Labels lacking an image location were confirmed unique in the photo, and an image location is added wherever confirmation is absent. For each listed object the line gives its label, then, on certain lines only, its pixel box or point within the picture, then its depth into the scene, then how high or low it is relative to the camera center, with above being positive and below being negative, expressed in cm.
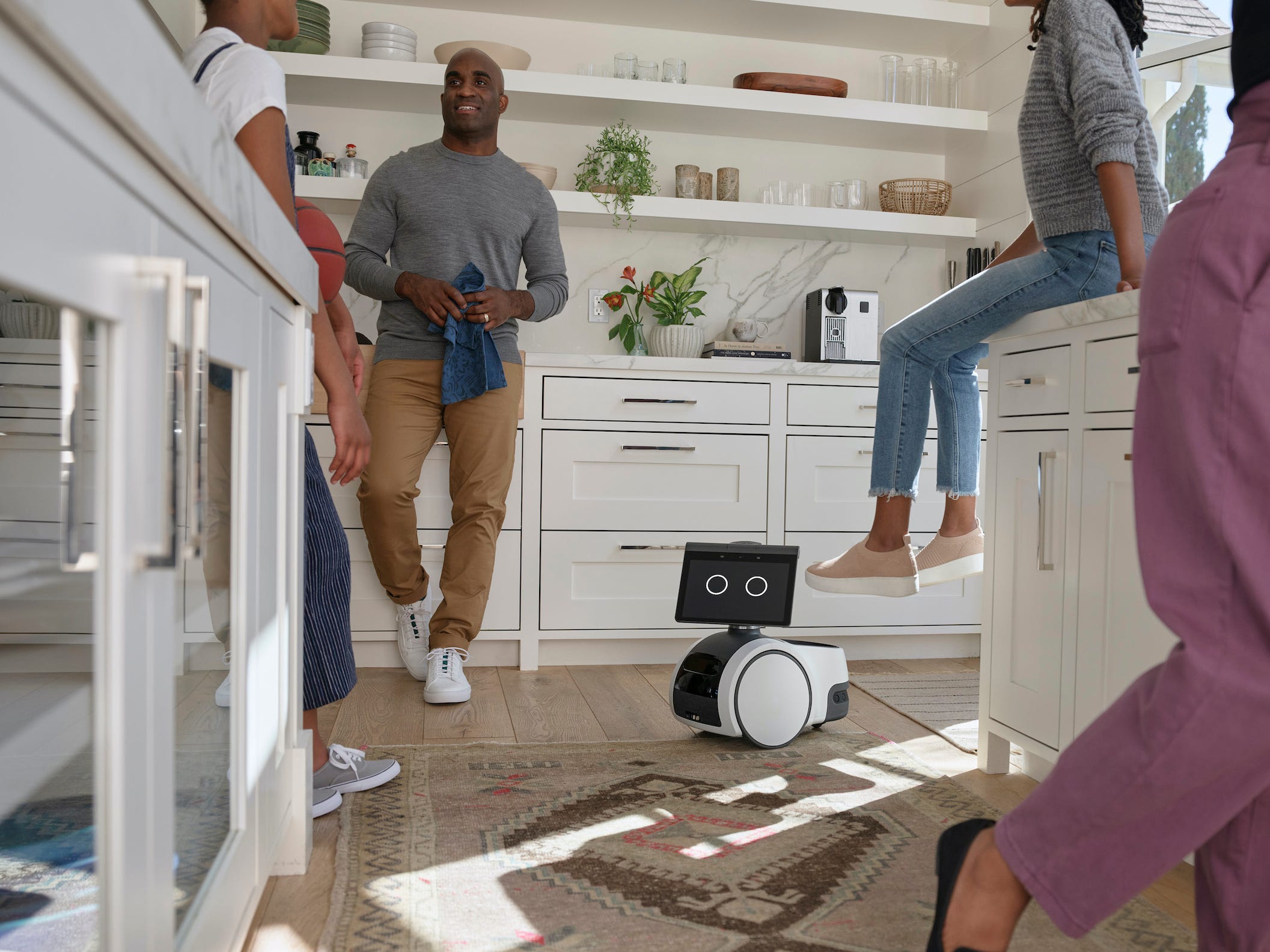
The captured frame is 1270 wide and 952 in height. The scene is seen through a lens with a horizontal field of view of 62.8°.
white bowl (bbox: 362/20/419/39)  332 +137
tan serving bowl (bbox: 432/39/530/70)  335 +131
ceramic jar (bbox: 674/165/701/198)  360 +97
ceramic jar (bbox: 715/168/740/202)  365 +97
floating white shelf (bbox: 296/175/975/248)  347 +84
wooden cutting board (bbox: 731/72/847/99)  358 +131
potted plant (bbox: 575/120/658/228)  350 +97
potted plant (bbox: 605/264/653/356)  360 +51
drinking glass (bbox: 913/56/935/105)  379 +140
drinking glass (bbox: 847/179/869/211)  374 +97
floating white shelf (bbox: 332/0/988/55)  358 +156
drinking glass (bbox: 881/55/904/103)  382 +143
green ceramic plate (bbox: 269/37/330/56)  326 +129
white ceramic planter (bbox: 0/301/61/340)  50 +6
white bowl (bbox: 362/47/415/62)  333 +129
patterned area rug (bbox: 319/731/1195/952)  131 -59
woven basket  376 +97
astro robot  213 -42
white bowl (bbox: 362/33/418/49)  333 +134
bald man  277 +36
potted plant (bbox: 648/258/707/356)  346 +51
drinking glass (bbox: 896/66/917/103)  380 +140
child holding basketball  127 +17
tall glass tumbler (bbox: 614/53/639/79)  349 +132
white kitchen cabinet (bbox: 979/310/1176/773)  166 -13
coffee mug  359 +45
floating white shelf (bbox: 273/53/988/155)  329 +120
